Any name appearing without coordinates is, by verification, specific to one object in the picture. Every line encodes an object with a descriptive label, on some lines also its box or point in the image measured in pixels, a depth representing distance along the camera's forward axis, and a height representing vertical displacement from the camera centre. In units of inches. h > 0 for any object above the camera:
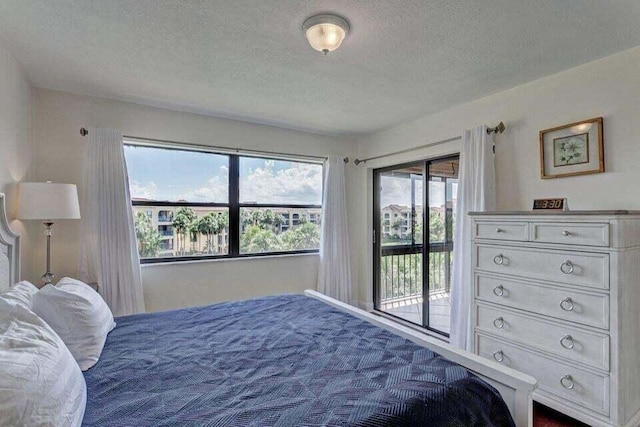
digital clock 84.9 +2.3
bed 44.1 -26.9
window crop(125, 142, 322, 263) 128.7 +4.7
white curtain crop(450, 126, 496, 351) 110.0 +4.0
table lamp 89.1 +3.7
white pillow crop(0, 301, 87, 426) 34.6 -19.4
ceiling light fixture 69.8 +40.7
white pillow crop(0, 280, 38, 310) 57.5 -15.1
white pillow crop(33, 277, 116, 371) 59.6 -20.3
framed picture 88.4 +18.3
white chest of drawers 70.1 -22.8
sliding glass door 138.3 -12.3
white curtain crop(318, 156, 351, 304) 163.0 -12.4
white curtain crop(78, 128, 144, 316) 113.0 -4.9
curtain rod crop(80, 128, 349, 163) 121.6 +28.6
